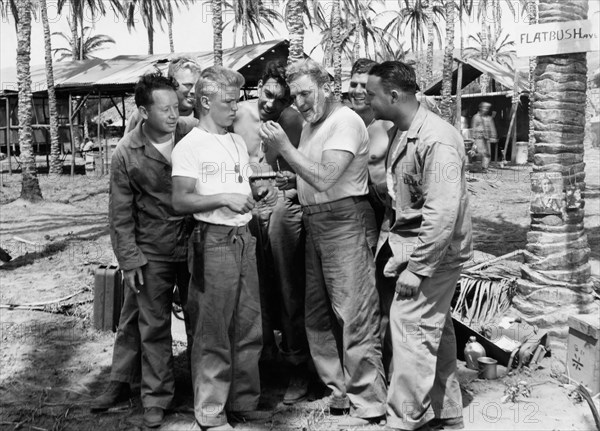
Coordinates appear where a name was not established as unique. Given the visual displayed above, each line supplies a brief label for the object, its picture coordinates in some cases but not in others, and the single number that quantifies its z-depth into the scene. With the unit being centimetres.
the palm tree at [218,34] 1600
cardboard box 428
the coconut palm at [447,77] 1817
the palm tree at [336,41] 1946
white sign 517
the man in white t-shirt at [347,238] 392
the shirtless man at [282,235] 428
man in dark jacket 396
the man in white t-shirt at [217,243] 369
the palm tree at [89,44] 4675
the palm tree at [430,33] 2462
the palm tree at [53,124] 1841
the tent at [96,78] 1948
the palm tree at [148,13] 3341
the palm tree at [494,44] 5181
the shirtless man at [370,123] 423
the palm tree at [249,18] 3853
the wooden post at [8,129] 1878
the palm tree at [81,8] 2571
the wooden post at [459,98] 2042
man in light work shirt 353
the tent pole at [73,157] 1844
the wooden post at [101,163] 1891
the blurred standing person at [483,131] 2008
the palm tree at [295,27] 1397
